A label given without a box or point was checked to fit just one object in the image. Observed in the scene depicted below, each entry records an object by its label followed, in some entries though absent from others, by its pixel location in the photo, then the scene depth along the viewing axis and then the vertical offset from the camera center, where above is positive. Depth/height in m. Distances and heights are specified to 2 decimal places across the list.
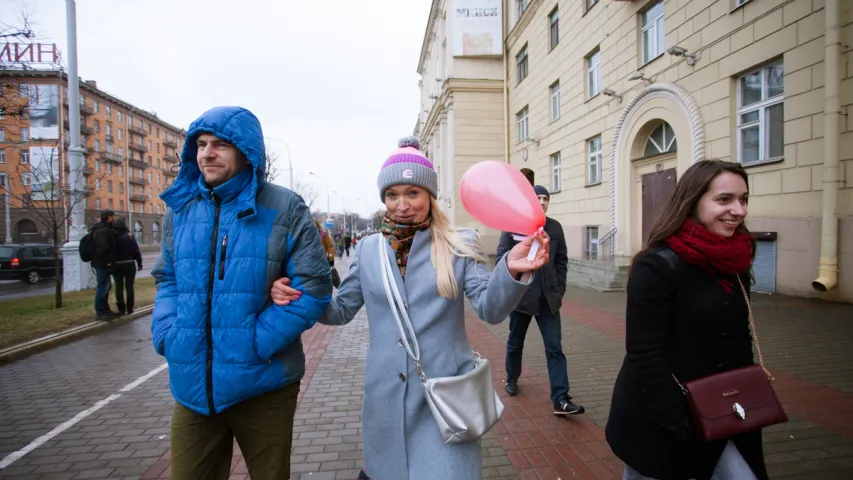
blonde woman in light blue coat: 1.69 -0.32
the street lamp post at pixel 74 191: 11.22 +1.14
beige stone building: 7.30 +2.51
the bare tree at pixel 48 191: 10.12 +1.10
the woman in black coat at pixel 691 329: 1.72 -0.42
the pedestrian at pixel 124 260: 8.48 -0.54
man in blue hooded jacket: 1.82 -0.31
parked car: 16.58 -1.08
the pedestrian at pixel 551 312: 3.89 -0.79
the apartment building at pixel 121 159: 16.49 +10.34
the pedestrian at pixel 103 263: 8.19 -0.56
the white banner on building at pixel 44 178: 10.24 +1.42
